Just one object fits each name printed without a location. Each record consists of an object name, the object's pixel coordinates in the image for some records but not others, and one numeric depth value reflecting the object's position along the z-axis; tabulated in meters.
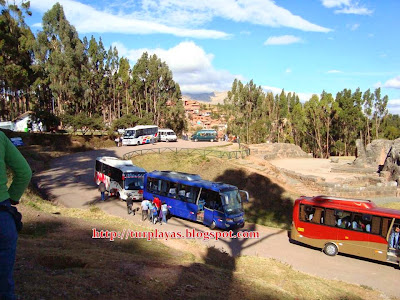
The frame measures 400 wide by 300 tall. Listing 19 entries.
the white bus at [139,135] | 46.00
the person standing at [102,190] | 22.23
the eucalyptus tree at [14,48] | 34.49
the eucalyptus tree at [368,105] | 74.00
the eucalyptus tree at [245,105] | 72.81
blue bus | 17.00
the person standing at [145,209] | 17.91
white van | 51.88
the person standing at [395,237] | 13.55
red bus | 13.74
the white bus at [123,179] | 22.23
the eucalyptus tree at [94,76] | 56.78
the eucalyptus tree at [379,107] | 74.94
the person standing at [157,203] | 18.09
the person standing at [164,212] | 17.95
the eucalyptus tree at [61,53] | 51.25
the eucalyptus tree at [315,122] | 64.12
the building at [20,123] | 55.91
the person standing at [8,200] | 3.61
